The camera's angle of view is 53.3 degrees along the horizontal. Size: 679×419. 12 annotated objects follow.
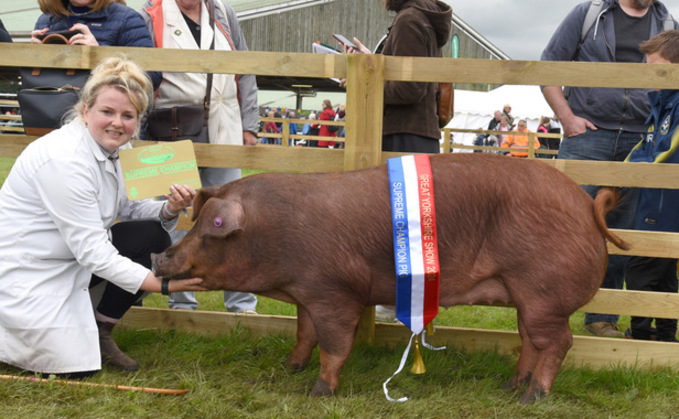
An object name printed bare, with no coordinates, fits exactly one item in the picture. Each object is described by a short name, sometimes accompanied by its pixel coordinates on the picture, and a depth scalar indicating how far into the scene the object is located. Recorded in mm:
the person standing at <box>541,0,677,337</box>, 4535
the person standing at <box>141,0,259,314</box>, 4305
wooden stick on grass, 3105
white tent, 23531
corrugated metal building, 32031
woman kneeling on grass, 3207
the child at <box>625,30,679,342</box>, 4027
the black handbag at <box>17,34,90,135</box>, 3768
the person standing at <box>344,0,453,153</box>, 4125
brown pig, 3076
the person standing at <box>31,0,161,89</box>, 4144
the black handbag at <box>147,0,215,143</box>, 4227
